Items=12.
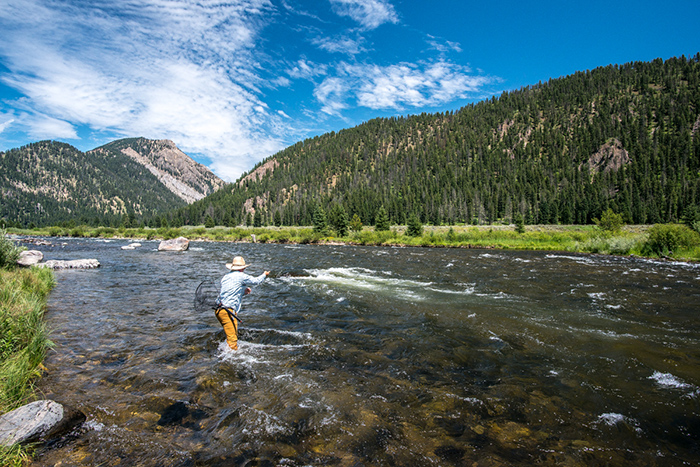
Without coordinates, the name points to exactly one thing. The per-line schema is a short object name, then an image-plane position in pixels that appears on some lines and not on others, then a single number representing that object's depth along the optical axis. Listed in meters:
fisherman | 7.35
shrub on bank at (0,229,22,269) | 14.19
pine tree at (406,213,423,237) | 63.56
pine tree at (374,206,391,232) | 71.44
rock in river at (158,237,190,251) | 38.62
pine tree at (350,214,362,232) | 77.81
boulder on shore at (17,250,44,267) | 18.27
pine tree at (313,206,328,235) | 69.50
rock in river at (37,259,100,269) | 20.67
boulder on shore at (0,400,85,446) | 3.57
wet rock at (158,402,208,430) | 4.62
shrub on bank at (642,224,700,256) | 26.23
